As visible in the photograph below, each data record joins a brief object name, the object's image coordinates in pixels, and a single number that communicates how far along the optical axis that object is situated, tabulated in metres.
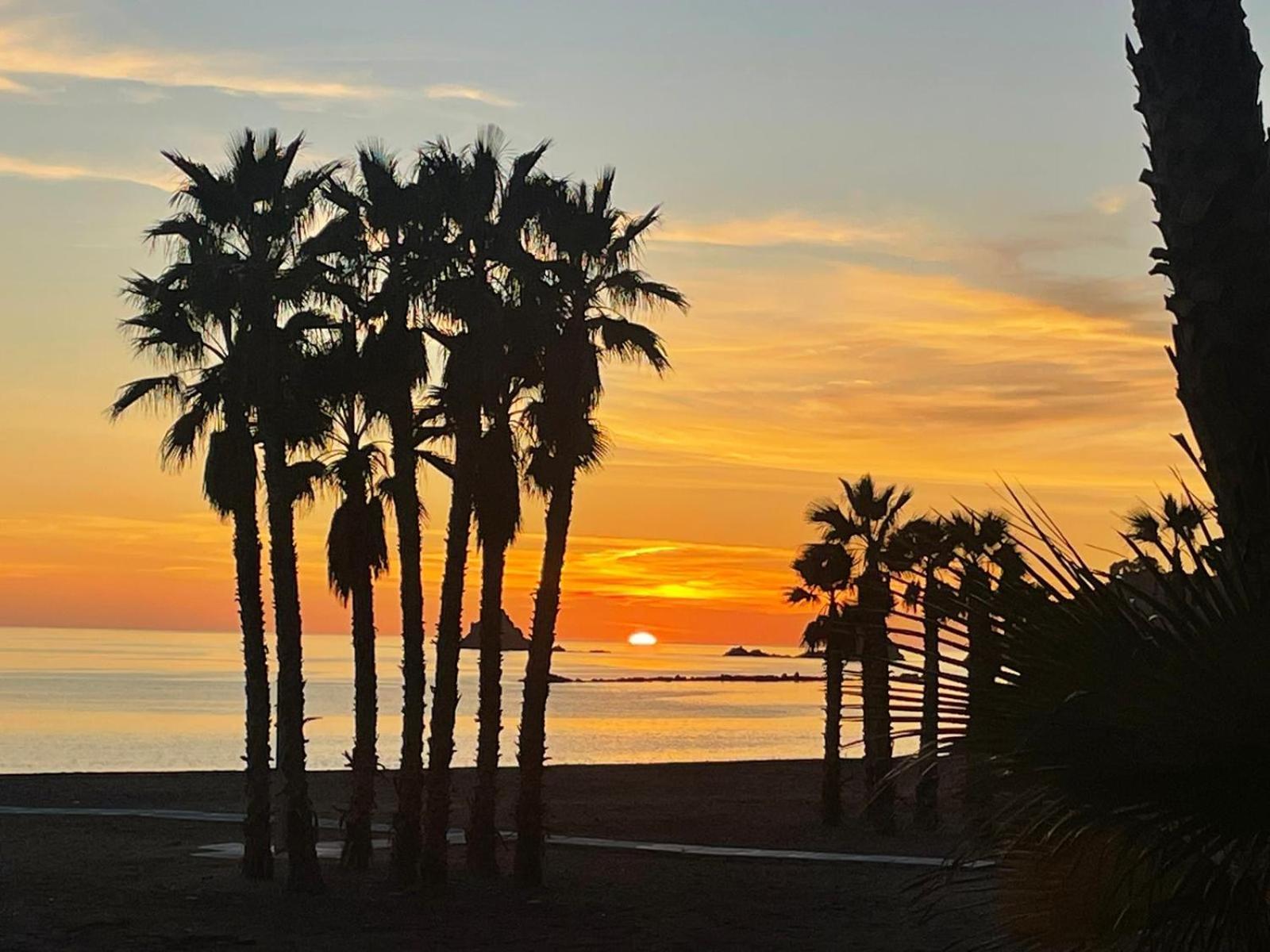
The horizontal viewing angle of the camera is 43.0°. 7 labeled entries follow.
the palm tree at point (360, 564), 30.95
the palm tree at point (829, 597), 44.28
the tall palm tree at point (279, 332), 28.02
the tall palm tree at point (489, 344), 29.03
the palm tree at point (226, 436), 28.39
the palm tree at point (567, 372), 29.61
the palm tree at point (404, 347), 29.48
